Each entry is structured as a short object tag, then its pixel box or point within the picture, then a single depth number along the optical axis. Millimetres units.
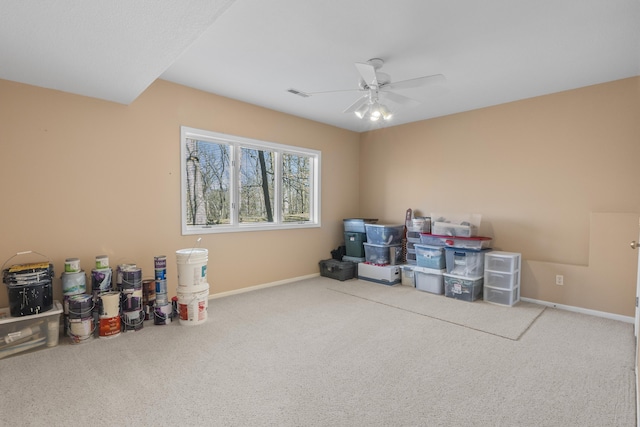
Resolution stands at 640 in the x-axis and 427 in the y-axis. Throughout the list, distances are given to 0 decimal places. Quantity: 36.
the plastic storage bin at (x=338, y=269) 5035
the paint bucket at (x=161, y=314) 3160
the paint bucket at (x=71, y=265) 2830
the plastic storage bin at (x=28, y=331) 2463
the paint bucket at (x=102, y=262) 2974
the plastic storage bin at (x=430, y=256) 4353
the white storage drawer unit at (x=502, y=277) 3775
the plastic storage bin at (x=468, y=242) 4027
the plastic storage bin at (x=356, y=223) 5266
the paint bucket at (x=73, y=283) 2803
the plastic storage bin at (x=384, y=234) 4953
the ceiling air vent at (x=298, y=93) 3799
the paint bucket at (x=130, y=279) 3006
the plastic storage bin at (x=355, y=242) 5258
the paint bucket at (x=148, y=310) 3264
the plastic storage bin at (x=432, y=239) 4374
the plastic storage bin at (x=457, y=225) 4344
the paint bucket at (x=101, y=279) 2920
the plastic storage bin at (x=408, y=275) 4715
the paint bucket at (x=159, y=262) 3205
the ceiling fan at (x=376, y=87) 2670
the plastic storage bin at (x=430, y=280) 4324
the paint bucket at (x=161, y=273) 3205
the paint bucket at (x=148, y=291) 3250
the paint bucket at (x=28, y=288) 2512
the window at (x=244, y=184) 3941
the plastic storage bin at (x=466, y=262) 4023
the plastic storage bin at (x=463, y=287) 3971
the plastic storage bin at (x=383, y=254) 4973
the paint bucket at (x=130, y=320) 2975
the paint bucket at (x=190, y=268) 3232
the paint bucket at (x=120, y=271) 3033
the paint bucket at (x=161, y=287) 3186
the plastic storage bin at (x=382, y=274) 4777
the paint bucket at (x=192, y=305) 3158
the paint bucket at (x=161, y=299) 3170
